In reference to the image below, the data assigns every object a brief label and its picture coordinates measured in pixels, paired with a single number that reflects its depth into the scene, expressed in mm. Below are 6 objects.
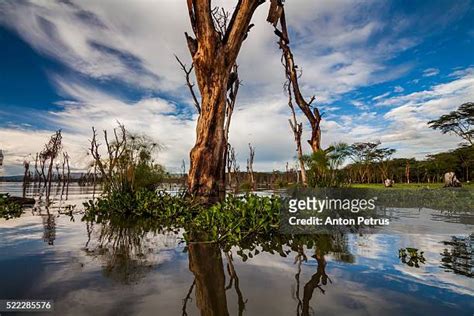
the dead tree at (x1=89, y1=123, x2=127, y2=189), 10453
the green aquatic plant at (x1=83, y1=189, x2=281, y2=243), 5059
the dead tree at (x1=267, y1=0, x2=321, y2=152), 14094
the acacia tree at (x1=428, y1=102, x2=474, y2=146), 28141
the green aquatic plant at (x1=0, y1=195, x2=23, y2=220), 9086
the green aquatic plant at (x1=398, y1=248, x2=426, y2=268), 3542
